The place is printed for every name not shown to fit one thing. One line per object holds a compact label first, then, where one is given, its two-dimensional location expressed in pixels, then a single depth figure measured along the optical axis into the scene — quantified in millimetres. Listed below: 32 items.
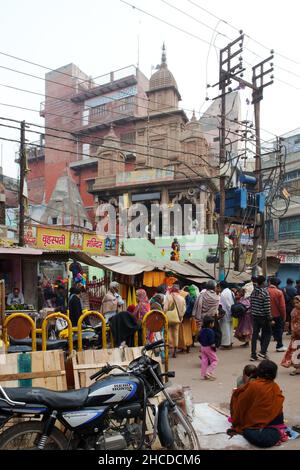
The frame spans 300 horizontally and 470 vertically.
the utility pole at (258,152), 15594
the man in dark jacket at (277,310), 8555
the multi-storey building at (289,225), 26031
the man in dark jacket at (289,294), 11383
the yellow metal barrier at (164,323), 5100
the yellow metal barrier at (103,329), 4954
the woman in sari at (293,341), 7153
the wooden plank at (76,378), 4332
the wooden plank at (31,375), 4055
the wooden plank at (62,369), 4305
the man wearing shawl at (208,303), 8930
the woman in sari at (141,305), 8886
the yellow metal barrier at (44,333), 4996
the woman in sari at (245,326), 9656
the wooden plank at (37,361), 4297
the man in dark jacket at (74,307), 8492
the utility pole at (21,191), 16711
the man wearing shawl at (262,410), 4176
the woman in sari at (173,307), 8969
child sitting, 4695
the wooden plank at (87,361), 4371
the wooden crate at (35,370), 4117
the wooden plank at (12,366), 4109
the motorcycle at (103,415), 3225
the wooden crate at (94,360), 4365
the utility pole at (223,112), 14441
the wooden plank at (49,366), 4246
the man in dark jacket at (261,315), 7918
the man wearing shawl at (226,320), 9805
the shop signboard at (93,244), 19031
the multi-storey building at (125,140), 31438
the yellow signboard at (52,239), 17750
